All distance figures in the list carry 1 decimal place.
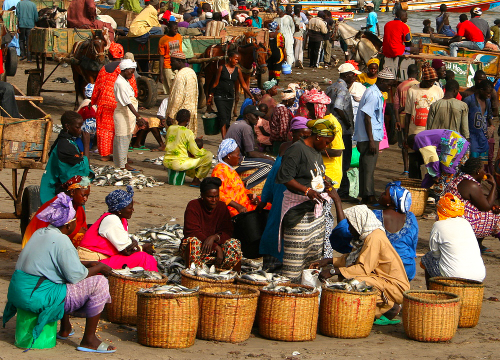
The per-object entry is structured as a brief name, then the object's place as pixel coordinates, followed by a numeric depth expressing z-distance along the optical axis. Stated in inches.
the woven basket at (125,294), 450.3
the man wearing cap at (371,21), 1860.2
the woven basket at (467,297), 478.3
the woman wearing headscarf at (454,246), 502.6
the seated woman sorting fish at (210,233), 523.2
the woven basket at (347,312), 442.3
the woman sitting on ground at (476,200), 631.8
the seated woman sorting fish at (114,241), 485.4
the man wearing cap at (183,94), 997.2
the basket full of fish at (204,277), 456.4
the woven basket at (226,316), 422.3
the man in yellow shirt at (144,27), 1314.0
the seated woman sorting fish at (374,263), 467.5
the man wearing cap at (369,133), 800.3
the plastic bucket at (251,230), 548.7
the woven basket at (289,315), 432.8
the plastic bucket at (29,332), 389.7
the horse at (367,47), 1540.1
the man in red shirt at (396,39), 1290.6
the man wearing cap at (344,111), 823.1
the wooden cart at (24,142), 561.9
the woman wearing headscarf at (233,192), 600.4
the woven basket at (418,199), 779.4
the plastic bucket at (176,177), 895.7
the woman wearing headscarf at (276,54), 1557.6
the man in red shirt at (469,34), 1386.6
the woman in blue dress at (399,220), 494.6
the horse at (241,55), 1311.5
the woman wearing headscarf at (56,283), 384.5
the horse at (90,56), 1141.7
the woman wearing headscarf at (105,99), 909.2
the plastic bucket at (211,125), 1116.5
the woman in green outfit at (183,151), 876.0
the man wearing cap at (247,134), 804.0
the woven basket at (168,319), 407.5
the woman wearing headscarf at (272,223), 511.5
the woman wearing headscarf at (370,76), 904.3
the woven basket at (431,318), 444.8
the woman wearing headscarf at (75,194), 495.2
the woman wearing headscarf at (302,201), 485.7
